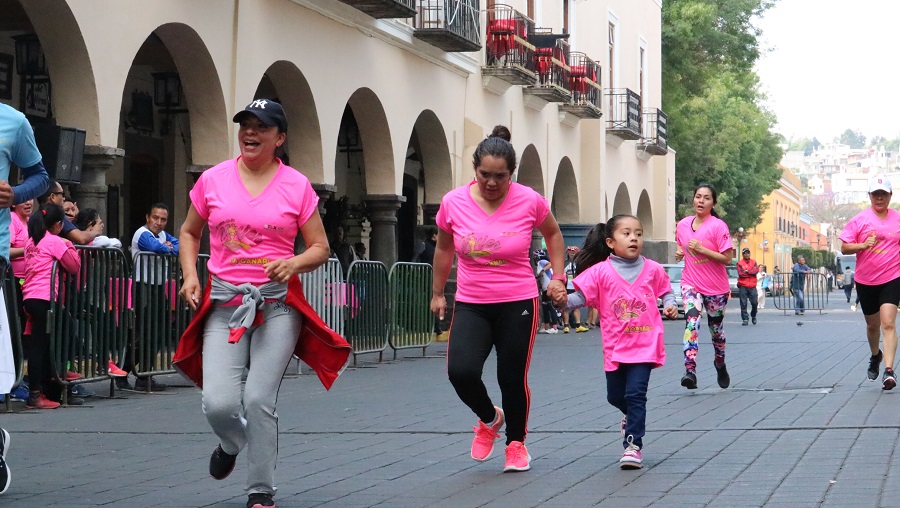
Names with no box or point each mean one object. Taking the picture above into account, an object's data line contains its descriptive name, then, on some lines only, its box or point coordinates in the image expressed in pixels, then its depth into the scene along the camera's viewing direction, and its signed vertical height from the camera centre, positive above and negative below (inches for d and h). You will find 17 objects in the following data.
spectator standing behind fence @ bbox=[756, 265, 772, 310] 1824.8 +25.8
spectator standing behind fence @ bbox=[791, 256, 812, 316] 1560.0 +18.2
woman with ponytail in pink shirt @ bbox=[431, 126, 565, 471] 293.7 +2.2
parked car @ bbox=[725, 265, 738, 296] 1994.3 +38.7
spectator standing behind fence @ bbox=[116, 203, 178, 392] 506.0 +2.8
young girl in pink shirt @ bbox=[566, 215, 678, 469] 307.1 -0.7
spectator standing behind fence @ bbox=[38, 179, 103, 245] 484.1 +23.8
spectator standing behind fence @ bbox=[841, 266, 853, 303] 2126.0 +32.0
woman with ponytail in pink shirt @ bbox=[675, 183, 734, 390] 484.7 +10.5
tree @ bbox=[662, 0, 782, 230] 1851.6 +289.0
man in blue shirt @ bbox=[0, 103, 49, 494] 263.1 +25.7
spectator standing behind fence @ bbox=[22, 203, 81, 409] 451.5 +5.3
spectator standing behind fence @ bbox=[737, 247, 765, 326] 1254.3 +20.8
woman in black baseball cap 242.2 +0.4
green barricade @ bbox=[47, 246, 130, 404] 457.4 -4.8
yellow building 4345.5 +234.9
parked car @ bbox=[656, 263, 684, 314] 1438.2 +30.6
